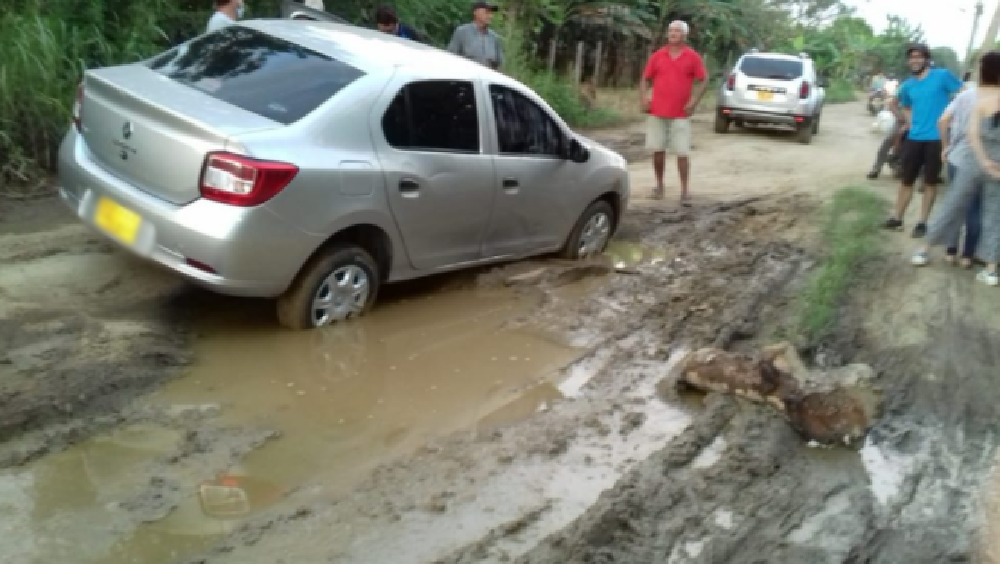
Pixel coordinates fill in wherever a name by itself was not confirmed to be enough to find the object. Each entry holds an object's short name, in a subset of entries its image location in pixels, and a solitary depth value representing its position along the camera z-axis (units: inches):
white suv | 679.1
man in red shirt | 365.1
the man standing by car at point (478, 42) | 391.5
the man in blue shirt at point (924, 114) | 317.1
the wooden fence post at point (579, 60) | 716.7
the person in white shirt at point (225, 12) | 283.6
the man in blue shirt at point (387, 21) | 346.0
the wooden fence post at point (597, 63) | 786.8
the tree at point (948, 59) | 1462.7
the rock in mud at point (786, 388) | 179.0
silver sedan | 176.6
